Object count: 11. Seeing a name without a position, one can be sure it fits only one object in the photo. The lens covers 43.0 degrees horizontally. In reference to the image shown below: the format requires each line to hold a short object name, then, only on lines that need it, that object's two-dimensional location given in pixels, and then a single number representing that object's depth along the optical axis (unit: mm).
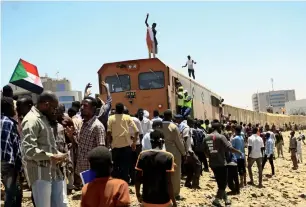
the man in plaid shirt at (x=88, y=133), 5254
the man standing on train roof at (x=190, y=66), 18688
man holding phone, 3998
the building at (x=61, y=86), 76375
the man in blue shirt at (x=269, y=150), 14986
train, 12812
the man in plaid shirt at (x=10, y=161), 4395
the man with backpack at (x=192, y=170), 9727
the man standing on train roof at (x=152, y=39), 14555
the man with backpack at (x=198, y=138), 11831
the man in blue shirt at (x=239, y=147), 11383
